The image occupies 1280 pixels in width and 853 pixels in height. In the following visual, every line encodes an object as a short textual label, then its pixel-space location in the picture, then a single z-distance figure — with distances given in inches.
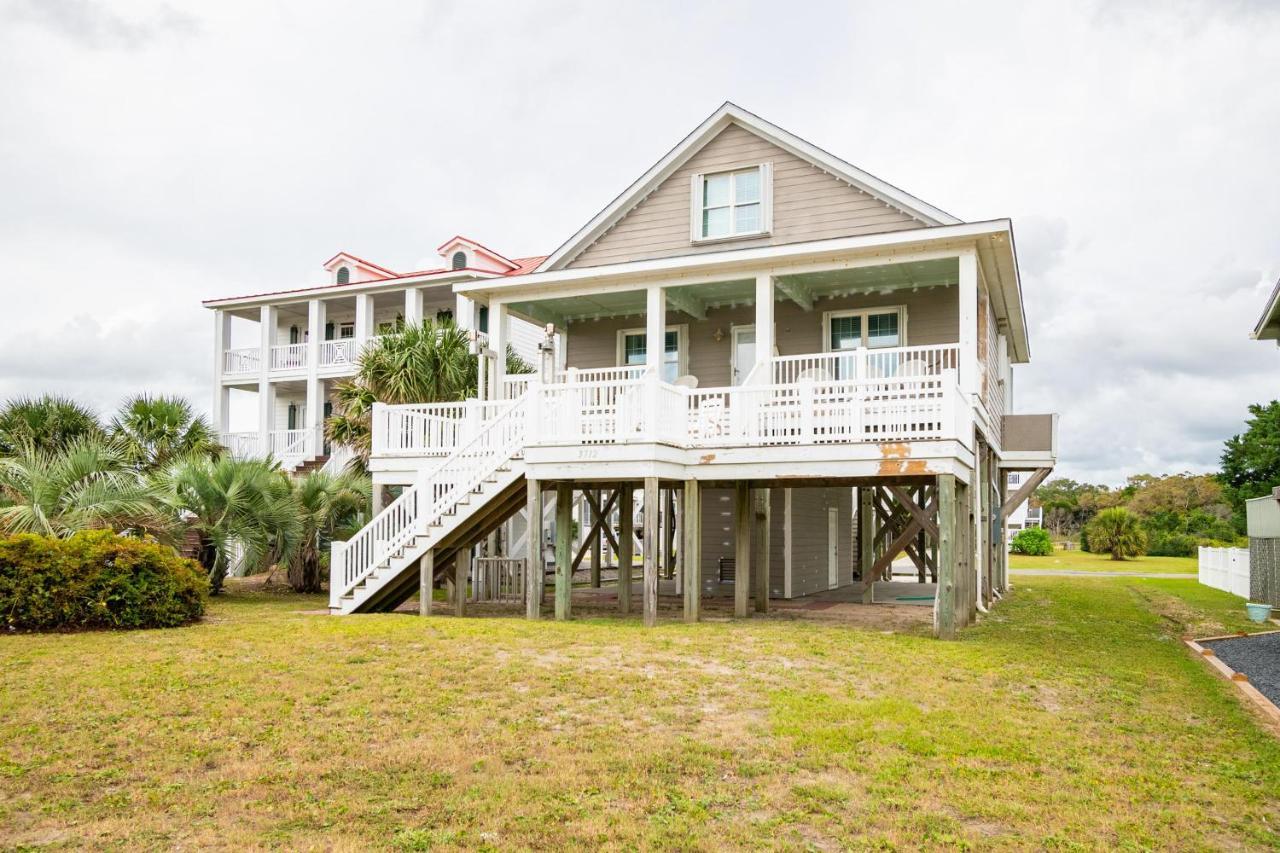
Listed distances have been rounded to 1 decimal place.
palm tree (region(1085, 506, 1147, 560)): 1829.5
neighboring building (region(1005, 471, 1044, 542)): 3014.5
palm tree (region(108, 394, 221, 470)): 889.5
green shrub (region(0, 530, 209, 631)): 530.9
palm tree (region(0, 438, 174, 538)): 608.7
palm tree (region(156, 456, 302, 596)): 725.9
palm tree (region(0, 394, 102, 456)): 809.5
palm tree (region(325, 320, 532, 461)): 851.4
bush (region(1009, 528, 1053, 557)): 1936.5
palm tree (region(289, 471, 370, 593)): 830.5
